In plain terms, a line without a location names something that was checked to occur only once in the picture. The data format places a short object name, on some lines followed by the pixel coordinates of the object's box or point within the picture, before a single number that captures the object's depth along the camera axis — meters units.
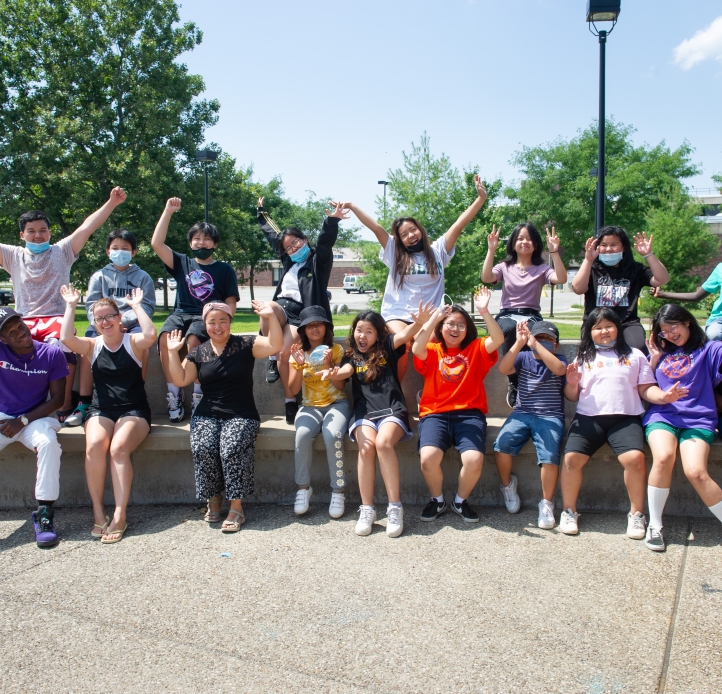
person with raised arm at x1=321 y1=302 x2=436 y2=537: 4.50
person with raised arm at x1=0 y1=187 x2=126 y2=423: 5.39
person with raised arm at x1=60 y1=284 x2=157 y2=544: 4.62
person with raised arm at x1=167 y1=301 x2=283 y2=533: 4.57
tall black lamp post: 7.86
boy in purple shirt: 4.56
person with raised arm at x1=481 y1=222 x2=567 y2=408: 5.30
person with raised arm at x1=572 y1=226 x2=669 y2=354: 5.13
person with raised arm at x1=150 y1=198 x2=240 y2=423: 5.36
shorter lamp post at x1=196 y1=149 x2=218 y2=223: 17.83
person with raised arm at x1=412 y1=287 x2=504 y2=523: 4.54
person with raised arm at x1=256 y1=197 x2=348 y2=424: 5.31
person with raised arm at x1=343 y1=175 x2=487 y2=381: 5.50
